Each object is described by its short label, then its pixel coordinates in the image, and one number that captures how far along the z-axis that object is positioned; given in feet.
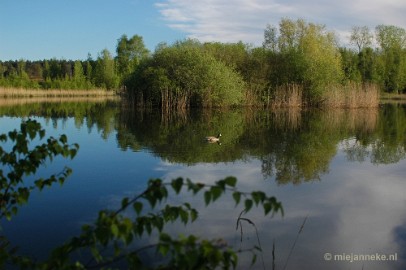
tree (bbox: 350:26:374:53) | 186.09
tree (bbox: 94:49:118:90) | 229.45
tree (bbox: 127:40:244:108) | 100.01
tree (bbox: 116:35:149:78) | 237.04
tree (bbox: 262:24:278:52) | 126.11
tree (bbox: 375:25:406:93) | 180.24
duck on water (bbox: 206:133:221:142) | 45.34
